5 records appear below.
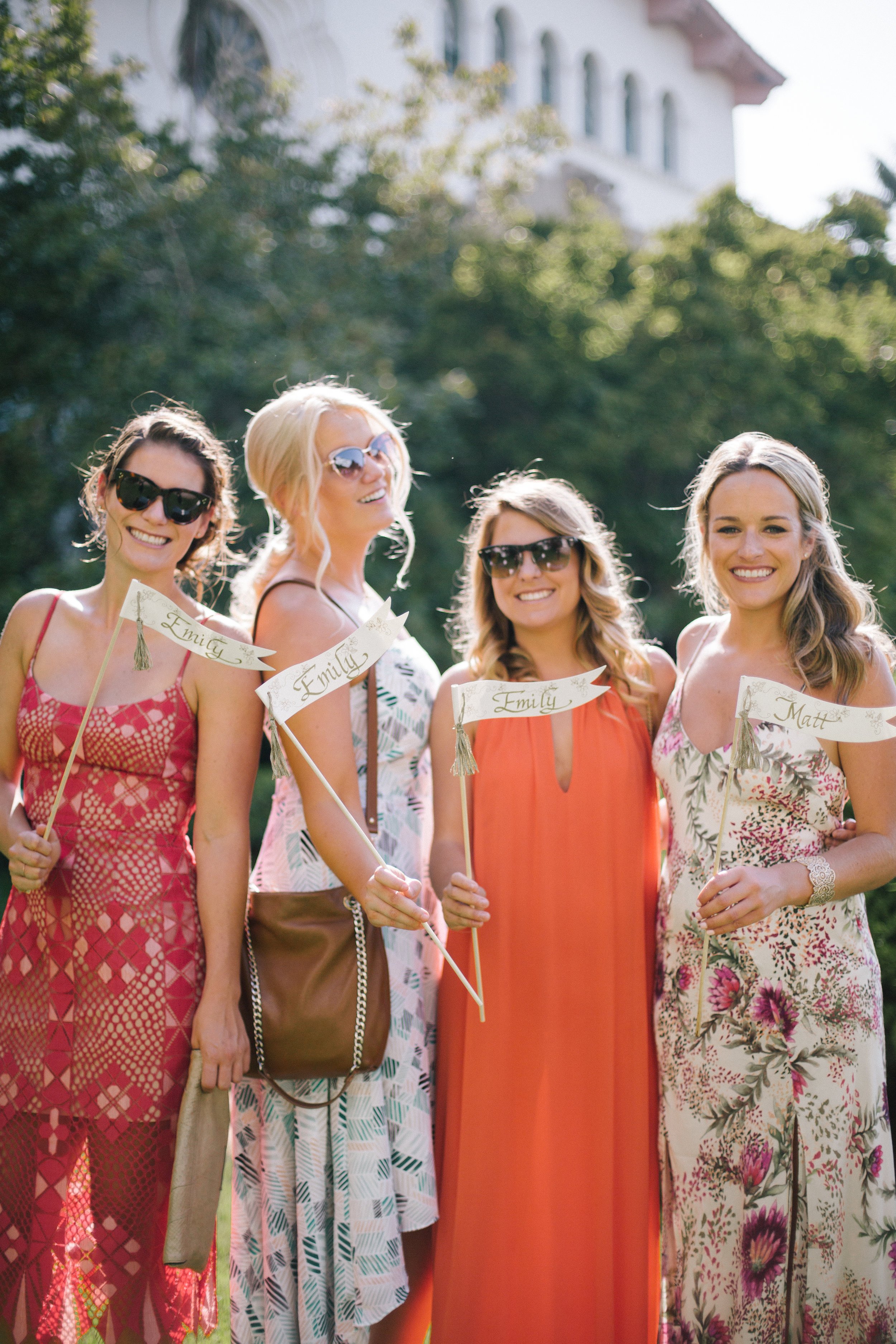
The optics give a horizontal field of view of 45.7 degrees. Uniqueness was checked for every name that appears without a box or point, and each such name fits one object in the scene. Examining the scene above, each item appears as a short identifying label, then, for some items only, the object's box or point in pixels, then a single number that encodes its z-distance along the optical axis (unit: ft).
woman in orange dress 8.36
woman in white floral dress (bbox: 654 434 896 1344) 7.98
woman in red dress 7.92
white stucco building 38.37
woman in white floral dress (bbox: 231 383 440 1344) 8.02
